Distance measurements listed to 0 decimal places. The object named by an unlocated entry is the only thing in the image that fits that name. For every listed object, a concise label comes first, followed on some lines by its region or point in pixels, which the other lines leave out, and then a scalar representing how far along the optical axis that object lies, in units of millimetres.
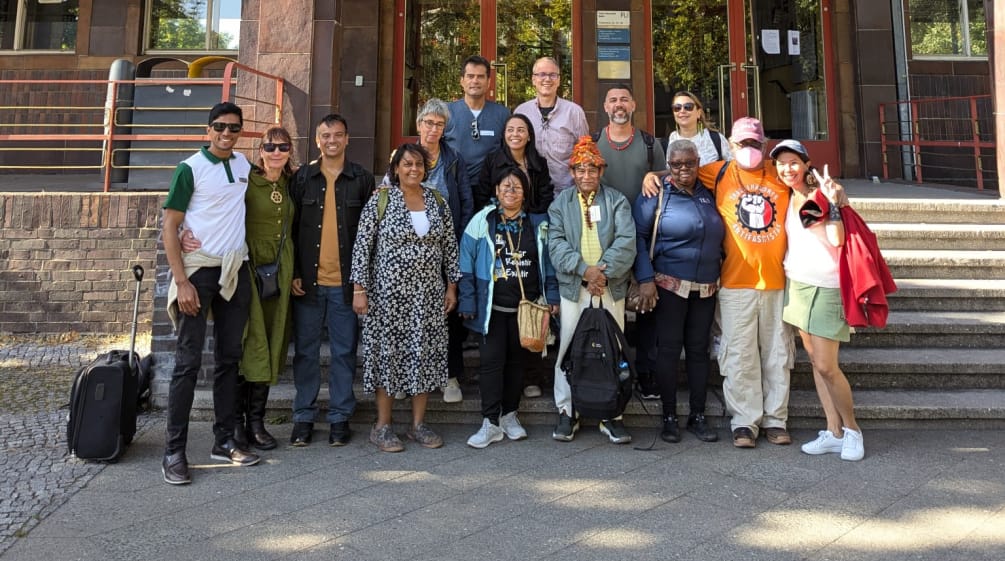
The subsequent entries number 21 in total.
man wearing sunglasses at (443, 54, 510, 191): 4797
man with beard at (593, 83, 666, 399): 4621
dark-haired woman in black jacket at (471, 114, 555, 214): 4383
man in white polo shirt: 3711
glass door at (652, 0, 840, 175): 10031
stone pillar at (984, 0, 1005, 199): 6781
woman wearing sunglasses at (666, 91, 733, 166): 4543
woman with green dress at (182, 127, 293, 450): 4156
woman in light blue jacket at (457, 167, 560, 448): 4285
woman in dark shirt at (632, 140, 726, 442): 4230
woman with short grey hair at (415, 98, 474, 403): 4438
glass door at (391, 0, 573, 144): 9969
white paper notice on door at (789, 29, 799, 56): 10219
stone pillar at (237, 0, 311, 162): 6129
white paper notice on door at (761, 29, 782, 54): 10172
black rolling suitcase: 3945
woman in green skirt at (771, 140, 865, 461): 3963
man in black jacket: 4297
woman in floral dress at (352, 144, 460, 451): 4176
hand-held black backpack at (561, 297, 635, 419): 4102
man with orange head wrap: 4188
